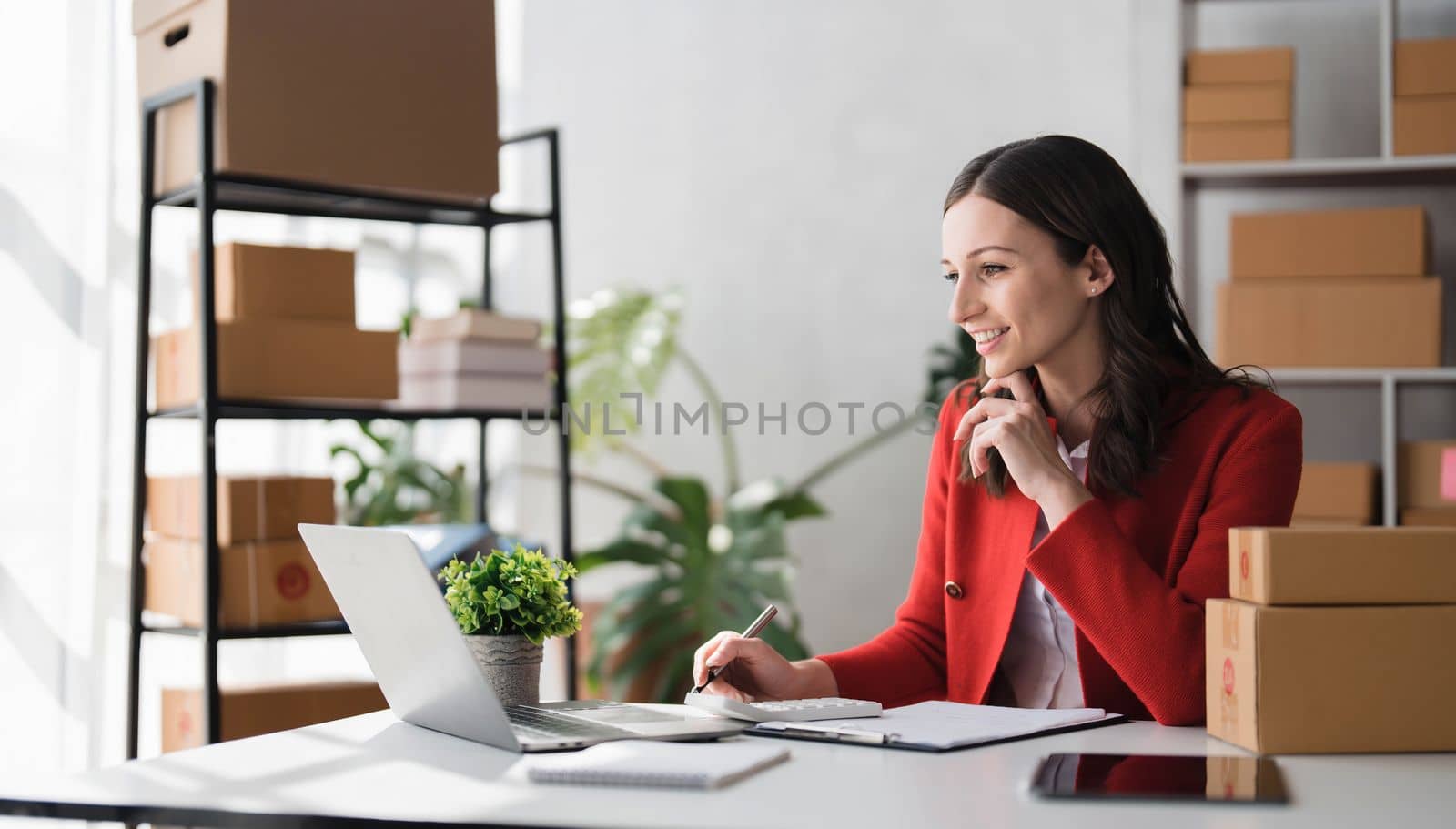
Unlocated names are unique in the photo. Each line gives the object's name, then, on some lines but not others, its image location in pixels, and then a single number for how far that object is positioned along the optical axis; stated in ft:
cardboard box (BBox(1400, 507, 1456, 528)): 9.55
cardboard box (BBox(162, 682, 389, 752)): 7.69
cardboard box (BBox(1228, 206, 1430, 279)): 9.58
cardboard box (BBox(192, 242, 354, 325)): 7.64
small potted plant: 4.46
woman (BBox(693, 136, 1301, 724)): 4.84
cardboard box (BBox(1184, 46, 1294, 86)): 9.78
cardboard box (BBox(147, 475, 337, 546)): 7.54
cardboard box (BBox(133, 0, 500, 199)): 7.27
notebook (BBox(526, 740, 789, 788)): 3.21
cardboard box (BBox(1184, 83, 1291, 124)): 9.90
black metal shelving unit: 7.26
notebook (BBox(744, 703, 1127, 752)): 3.82
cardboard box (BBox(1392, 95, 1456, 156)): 9.72
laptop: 3.61
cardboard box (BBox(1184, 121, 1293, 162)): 9.90
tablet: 3.10
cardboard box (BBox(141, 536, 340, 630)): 7.52
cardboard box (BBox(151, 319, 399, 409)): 7.59
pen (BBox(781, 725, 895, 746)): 3.82
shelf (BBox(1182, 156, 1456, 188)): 9.83
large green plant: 11.26
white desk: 2.95
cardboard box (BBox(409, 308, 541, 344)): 8.61
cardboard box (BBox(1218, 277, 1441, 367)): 9.53
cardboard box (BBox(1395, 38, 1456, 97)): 9.64
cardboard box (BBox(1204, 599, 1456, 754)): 3.73
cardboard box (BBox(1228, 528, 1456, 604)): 3.79
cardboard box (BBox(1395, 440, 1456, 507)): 9.63
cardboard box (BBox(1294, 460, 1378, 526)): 9.66
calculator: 4.17
